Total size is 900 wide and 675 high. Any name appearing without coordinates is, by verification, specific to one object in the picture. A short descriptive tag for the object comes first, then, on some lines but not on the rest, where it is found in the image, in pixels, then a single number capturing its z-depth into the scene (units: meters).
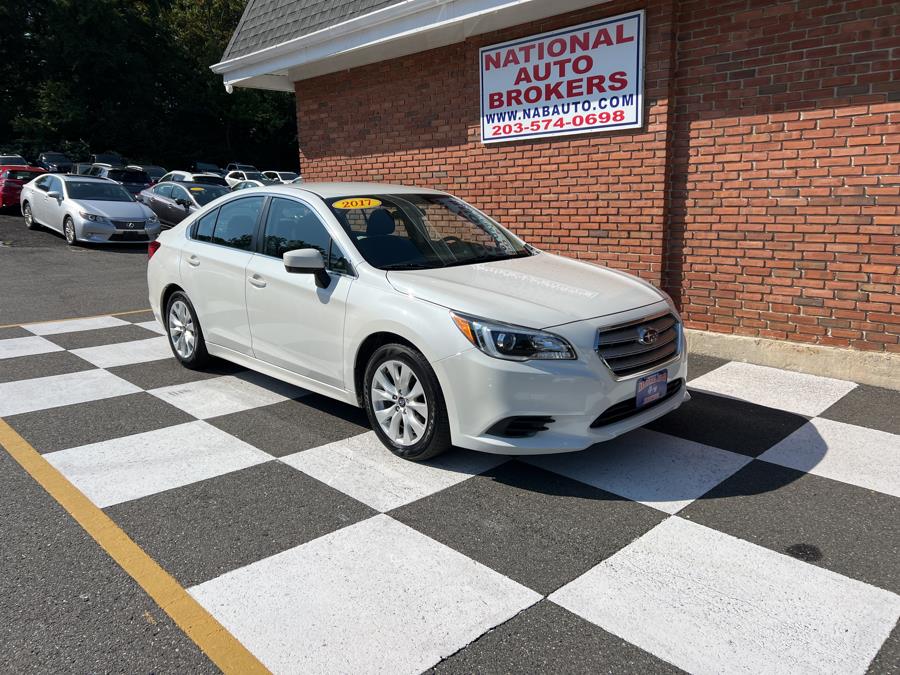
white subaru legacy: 3.91
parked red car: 20.41
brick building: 5.88
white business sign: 7.08
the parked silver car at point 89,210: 15.44
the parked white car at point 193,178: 21.98
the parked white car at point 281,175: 35.20
